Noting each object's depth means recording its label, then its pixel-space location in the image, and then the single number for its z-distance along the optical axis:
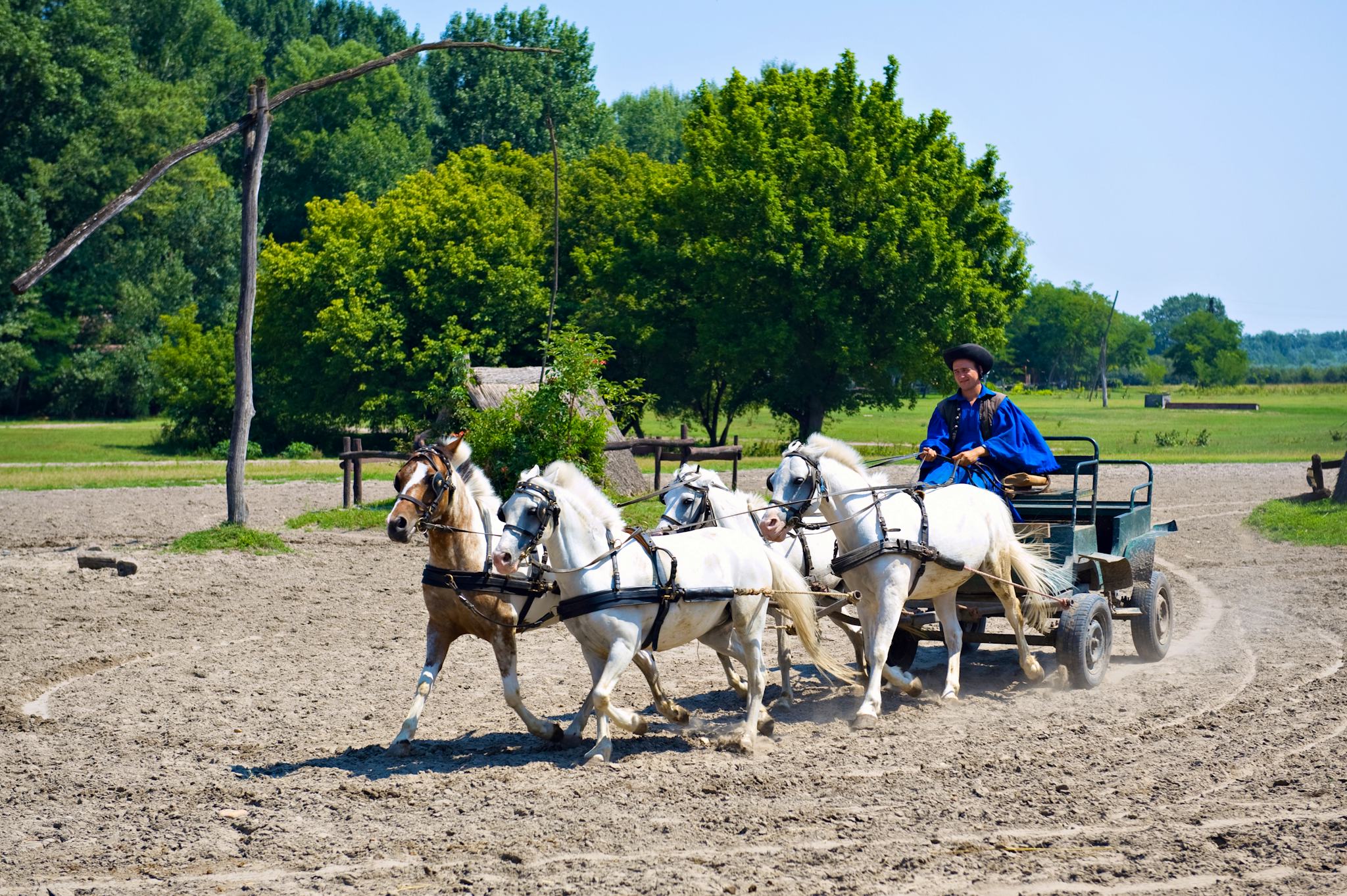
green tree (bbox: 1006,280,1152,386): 111.38
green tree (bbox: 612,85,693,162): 87.56
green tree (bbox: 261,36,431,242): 65.94
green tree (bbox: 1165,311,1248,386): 103.81
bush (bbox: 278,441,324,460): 39.69
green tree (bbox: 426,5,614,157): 65.69
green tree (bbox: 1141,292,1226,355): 140.57
